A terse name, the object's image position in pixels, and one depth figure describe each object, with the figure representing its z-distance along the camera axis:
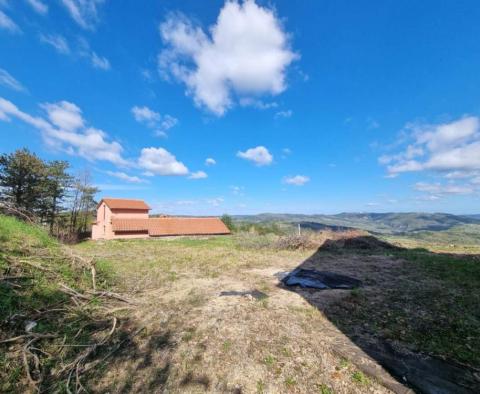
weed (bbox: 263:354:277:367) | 3.00
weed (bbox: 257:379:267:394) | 2.56
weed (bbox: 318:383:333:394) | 2.51
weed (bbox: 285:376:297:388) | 2.64
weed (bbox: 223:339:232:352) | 3.31
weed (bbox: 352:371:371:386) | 2.58
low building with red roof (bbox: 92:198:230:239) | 23.42
